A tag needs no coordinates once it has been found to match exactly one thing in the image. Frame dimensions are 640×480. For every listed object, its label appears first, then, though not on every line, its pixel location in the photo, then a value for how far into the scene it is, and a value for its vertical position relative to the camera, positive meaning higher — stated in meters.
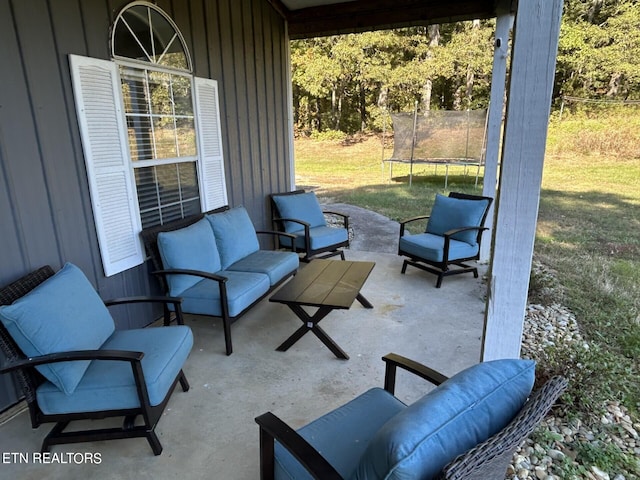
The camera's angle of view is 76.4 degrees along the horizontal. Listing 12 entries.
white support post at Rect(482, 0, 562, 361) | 1.61 -0.15
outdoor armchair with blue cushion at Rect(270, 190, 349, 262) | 4.41 -1.00
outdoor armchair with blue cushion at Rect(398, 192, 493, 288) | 4.03 -1.06
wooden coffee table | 2.76 -1.07
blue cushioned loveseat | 2.84 -0.98
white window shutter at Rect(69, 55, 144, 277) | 2.59 -0.12
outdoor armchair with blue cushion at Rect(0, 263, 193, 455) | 1.79 -1.03
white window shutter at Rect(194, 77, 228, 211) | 3.70 -0.04
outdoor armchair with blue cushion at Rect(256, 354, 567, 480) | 0.96 -0.73
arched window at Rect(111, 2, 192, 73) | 2.84 +0.75
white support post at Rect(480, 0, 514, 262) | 4.16 +0.37
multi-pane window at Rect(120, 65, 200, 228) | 3.02 -0.01
